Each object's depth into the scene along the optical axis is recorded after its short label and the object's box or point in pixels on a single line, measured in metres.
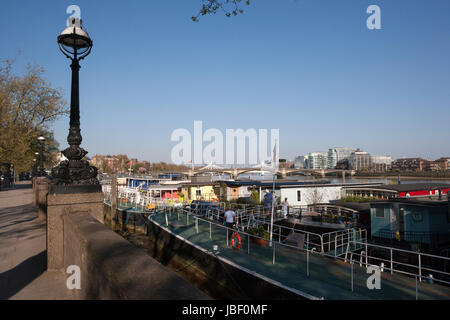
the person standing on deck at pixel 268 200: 19.99
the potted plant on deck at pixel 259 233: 13.18
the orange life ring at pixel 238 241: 12.32
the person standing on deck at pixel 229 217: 14.57
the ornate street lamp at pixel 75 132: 7.06
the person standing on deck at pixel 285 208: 19.84
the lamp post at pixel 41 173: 25.17
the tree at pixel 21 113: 27.50
